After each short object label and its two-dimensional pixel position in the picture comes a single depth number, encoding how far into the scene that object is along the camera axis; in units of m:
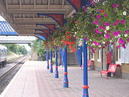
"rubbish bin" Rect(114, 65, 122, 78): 13.57
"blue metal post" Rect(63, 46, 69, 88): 10.21
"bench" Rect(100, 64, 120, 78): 13.15
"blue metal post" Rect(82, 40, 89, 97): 6.65
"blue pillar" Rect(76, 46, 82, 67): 24.72
